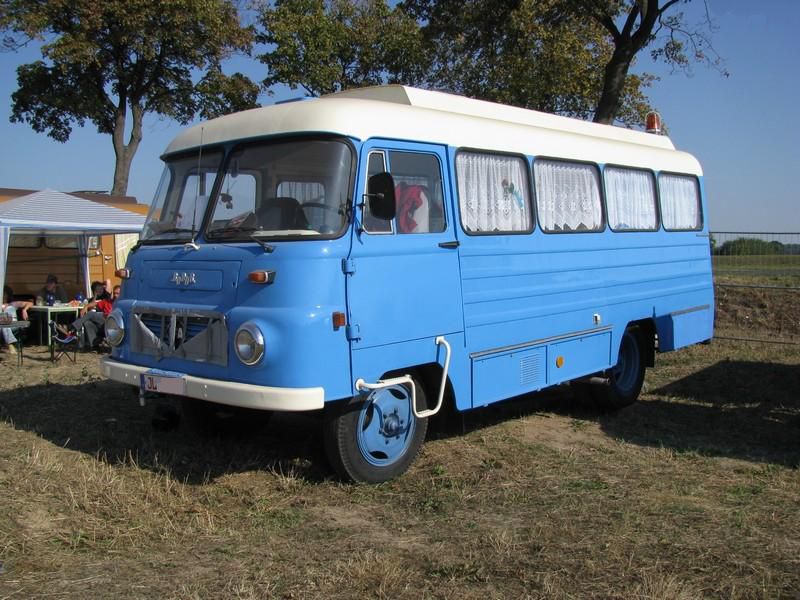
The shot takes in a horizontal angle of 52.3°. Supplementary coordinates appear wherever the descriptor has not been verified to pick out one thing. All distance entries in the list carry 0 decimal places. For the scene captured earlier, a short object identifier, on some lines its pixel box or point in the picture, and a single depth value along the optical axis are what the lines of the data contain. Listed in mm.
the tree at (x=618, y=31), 15773
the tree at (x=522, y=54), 17781
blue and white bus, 5250
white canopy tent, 12570
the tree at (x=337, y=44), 24844
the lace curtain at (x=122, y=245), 18570
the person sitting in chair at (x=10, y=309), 11922
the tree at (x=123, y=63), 21672
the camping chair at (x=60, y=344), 11948
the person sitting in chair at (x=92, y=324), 12165
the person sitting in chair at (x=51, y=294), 13727
